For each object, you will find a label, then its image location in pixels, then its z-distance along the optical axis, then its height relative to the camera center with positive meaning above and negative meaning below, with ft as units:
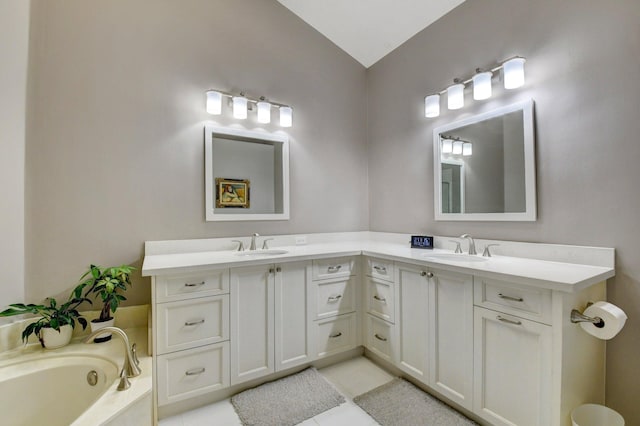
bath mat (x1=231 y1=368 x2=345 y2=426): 5.37 -3.63
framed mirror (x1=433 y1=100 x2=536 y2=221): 5.88 +1.12
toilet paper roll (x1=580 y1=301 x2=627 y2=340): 3.94 -1.41
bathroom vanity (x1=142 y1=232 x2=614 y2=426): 4.26 -1.93
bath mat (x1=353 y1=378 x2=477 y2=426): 5.26 -3.66
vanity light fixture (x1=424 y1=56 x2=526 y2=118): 5.82 +2.90
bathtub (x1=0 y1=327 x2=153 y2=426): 4.17 -2.57
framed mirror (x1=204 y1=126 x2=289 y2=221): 7.34 +1.13
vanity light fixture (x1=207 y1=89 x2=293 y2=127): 7.12 +2.90
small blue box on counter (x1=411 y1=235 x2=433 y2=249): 7.54 -0.65
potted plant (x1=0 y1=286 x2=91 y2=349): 5.14 -1.87
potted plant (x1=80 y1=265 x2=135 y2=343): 5.52 -1.31
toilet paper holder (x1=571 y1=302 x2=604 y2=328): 4.07 -1.44
